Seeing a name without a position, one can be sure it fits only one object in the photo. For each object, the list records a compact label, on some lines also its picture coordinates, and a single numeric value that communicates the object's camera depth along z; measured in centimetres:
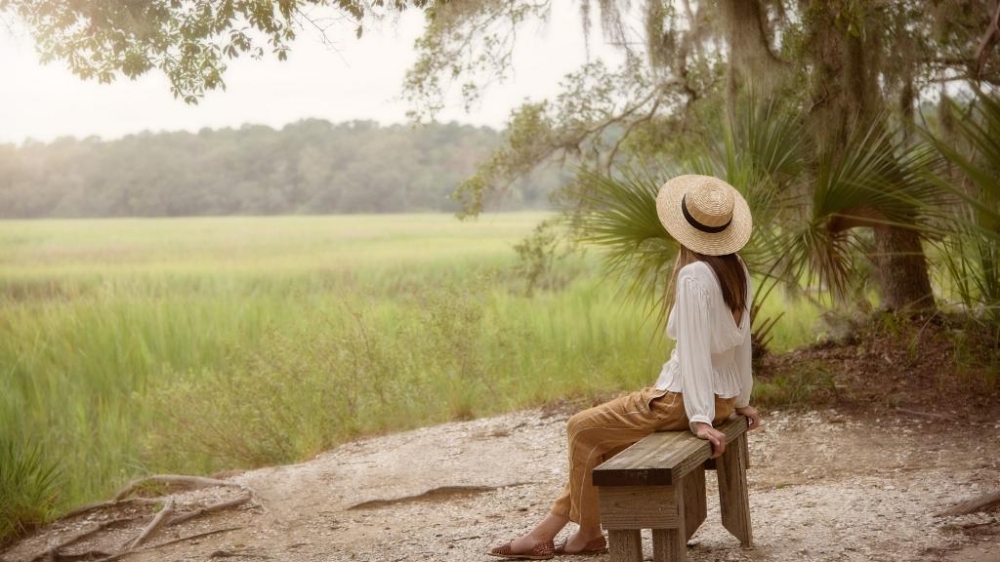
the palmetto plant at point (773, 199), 645
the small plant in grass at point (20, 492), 606
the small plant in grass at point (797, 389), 700
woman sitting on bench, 364
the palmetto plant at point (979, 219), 379
